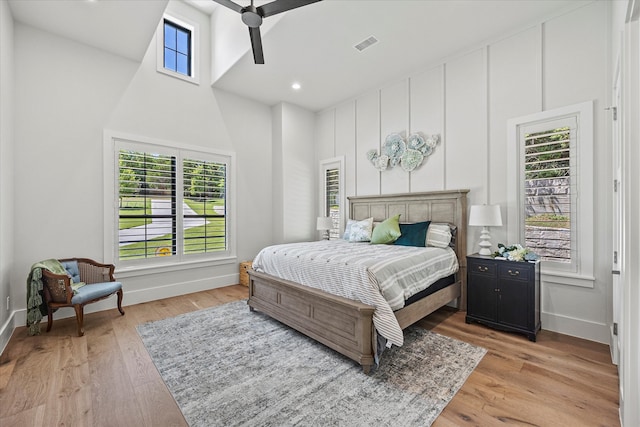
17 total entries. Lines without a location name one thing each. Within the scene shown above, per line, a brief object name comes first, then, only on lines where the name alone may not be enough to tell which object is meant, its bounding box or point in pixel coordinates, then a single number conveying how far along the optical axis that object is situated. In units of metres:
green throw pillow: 3.80
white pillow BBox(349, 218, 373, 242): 4.17
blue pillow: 3.33
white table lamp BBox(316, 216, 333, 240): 5.20
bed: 2.26
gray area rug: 1.75
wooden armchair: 2.90
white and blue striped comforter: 2.24
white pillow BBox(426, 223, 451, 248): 3.58
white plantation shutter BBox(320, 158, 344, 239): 5.34
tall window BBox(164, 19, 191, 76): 4.39
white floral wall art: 4.08
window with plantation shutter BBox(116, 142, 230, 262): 3.91
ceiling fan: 2.49
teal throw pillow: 3.65
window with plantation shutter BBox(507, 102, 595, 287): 2.84
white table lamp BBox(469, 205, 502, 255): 3.12
